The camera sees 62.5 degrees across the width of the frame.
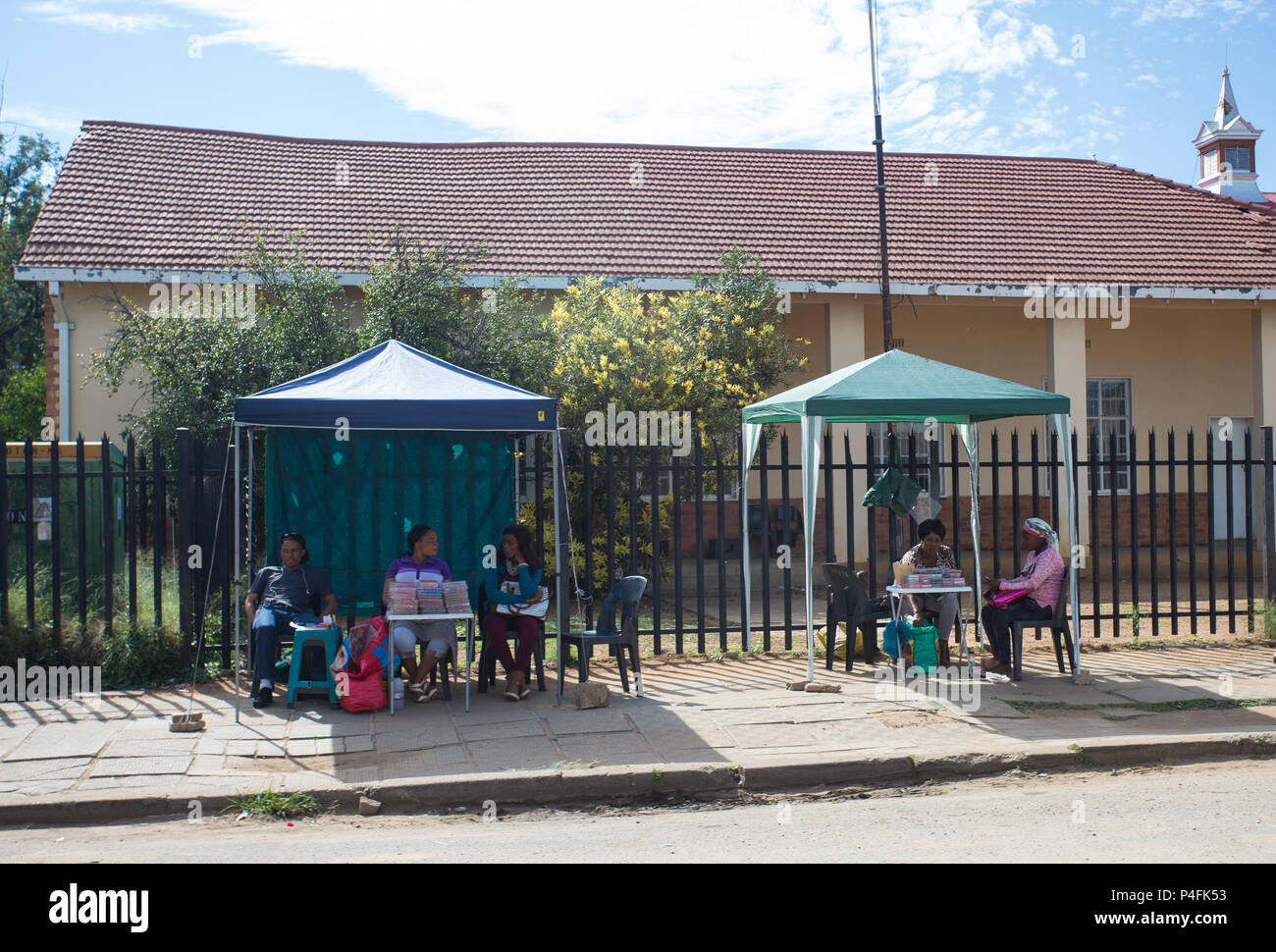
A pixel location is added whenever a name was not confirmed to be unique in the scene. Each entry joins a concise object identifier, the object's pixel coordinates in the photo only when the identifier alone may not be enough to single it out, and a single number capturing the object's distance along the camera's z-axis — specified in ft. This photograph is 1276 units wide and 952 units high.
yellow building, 47.44
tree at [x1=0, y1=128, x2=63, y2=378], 79.41
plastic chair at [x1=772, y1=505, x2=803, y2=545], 51.31
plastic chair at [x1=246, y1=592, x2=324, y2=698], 26.33
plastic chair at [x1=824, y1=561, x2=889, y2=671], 28.53
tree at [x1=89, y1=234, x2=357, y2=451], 35.88
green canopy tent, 26.43
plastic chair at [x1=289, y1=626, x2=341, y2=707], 24.89
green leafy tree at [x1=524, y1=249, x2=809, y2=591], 38.55
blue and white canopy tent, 29.07
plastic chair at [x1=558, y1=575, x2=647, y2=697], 25.72
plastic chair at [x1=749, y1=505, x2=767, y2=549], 50.15
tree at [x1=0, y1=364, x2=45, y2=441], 66.54
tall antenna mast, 47.73
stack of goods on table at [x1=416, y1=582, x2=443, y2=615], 25.44
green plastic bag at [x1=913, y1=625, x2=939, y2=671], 27.32
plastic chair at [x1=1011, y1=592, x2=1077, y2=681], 27.48
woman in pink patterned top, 27.40
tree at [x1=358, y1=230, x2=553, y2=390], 36.52
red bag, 24.41
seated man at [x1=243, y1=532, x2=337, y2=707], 25.67
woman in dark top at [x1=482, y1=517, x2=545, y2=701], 25.99
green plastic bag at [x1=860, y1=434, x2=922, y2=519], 30.32
